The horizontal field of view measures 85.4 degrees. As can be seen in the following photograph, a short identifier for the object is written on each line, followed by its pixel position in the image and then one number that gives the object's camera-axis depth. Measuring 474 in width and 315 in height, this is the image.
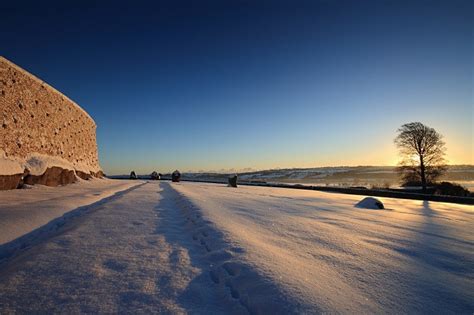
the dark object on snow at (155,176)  42.75
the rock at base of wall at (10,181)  9.41
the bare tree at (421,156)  21.92
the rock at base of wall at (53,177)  11.81
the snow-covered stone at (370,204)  8.07
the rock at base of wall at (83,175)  19.05
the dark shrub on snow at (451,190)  16.75
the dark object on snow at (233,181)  21.75
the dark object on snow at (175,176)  31.21
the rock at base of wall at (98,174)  24.35
